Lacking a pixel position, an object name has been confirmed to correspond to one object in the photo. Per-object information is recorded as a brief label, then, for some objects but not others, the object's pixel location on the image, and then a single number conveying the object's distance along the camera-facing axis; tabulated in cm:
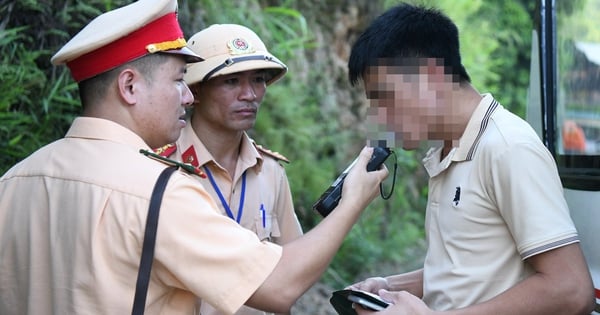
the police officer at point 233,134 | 324
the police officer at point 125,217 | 204
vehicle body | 354
